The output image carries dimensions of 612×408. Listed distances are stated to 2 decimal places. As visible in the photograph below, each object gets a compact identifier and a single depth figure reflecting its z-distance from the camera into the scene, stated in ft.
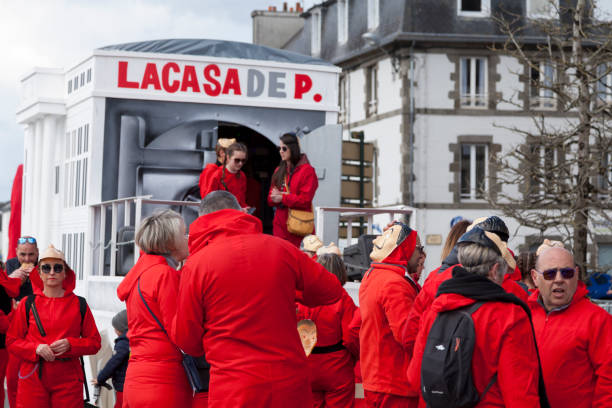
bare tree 62.08
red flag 57.57
